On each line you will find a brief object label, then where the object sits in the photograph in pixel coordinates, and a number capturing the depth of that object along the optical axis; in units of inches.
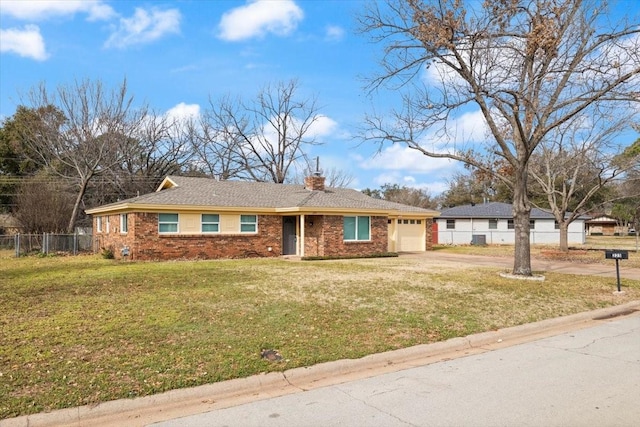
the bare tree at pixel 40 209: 971.3
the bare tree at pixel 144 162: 1370.6
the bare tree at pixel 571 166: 990.4
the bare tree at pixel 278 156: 1676.9
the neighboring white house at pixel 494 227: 1530.5
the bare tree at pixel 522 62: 514.6
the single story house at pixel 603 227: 2810.0
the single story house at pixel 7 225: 1015.8
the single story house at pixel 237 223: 781.9
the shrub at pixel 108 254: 824.9
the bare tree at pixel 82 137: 1116.5
